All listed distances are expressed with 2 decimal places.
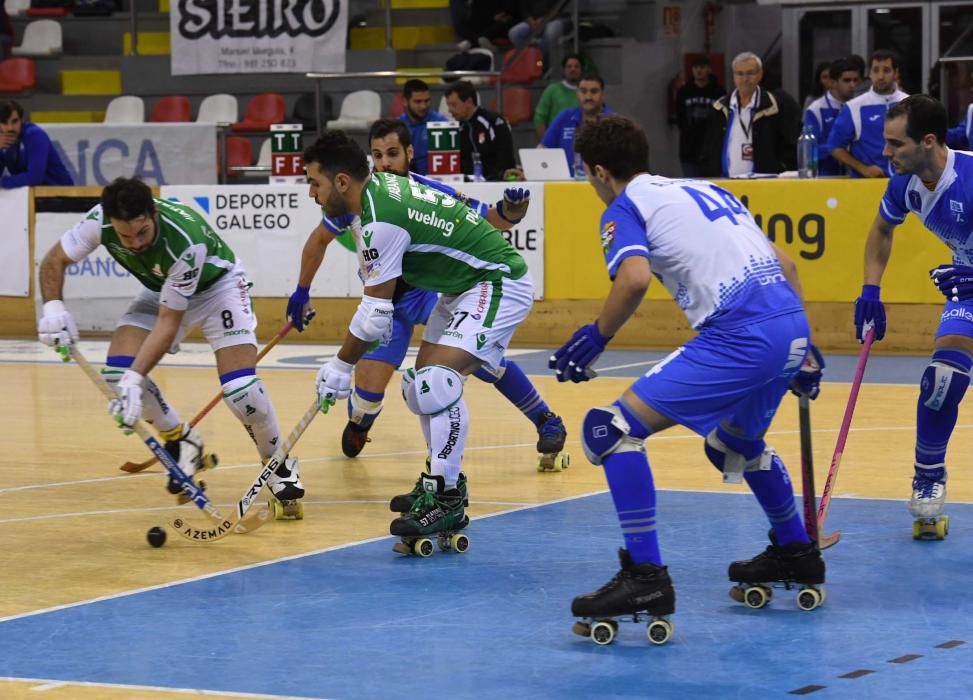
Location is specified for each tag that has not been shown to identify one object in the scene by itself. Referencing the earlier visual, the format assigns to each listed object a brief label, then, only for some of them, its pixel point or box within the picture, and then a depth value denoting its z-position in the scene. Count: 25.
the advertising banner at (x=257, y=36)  21.92
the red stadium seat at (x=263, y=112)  22.31
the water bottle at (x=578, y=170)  16.90
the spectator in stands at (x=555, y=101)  19.16
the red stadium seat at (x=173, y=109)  22.84
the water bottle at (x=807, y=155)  15.78
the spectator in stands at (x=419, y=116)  16.69
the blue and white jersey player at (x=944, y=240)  7.98
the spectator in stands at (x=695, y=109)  19.20
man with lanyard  16.27
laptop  16.66
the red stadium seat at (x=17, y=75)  24.31
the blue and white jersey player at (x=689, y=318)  6.32
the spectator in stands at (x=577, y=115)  16.55
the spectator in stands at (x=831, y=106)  16.36
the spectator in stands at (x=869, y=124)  15.52
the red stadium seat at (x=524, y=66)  21.30
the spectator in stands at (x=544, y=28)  21.33
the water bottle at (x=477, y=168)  16.84
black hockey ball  8.27
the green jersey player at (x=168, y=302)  8.45
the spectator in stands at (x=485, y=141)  17.02
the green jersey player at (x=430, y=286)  8.02
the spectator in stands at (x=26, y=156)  17.91
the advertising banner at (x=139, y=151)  18.77
